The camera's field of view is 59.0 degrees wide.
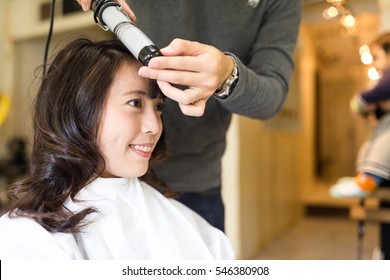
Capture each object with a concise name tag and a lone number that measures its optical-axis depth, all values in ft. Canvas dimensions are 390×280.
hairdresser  1.90
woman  2.55
